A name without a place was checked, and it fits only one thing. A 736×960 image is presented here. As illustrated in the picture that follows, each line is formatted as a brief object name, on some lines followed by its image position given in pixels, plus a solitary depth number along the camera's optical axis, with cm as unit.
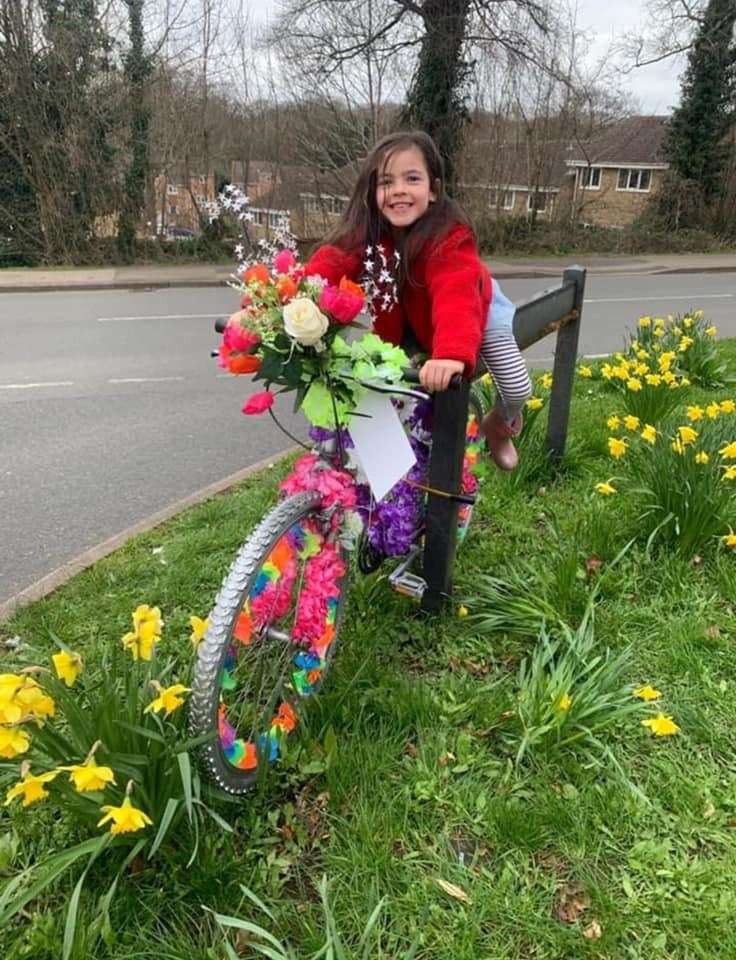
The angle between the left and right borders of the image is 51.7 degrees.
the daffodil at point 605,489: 324
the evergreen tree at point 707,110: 2136
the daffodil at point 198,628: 192
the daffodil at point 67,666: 167
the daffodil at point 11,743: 153
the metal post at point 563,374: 400
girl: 218
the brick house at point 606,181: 2084
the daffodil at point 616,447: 337
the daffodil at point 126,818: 149
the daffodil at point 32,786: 154
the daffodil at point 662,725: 207
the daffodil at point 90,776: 149
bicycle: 182
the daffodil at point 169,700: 168
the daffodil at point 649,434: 331
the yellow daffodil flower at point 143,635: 179
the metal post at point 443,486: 248
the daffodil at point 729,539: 295
